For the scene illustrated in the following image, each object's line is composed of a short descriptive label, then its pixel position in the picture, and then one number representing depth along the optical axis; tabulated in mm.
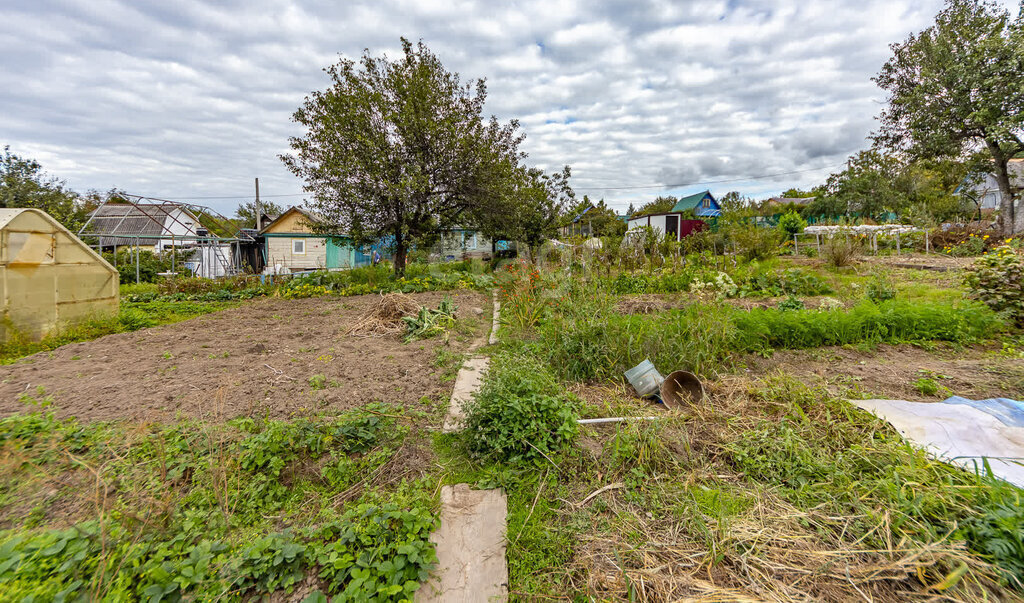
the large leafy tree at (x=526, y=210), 10758
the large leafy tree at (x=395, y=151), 9078
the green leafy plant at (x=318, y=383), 3318
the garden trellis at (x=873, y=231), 12991
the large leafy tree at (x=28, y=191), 14414
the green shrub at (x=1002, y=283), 4719
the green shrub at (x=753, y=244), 11320
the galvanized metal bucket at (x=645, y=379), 3152
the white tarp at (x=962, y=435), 2003
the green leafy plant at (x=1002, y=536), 1417
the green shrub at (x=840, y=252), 9352
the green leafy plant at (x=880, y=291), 6018
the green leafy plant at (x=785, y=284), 7375
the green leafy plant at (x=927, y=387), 3084
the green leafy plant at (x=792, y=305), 5589
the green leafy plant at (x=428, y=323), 5328
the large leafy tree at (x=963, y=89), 12492
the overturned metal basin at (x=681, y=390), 3023
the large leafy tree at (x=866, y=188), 24766
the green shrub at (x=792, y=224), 18797
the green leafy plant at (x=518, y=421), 2385
